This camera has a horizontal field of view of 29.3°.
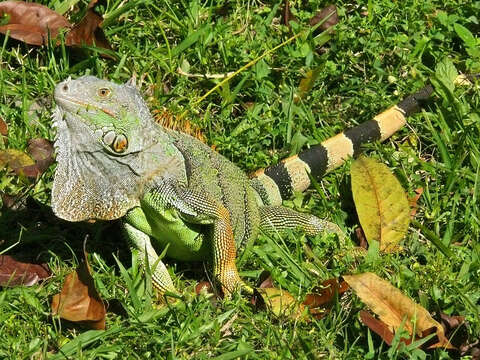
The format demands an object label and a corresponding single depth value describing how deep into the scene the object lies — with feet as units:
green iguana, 14.15
